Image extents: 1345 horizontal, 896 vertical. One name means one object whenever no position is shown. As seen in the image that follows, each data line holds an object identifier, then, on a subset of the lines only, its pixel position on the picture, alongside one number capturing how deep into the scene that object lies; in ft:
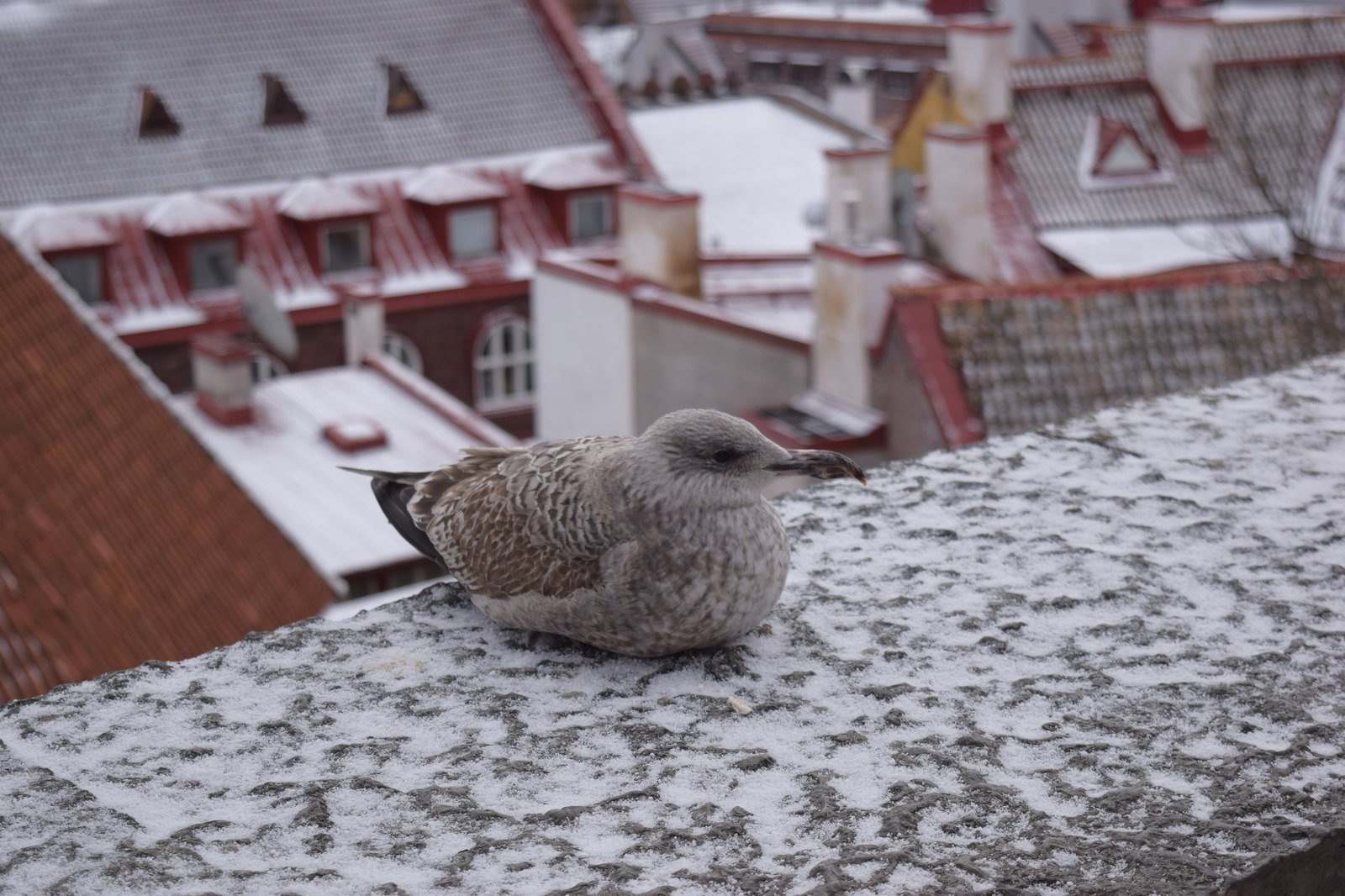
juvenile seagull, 9.87
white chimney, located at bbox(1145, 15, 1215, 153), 80.59
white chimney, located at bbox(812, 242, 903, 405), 48.52
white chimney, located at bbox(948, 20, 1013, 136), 78.74
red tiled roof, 30.17
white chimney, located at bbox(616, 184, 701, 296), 59.41
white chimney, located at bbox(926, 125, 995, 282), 65.10
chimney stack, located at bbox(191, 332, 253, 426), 58.03
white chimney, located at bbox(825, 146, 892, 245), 62.85
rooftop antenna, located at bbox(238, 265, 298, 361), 71.15
